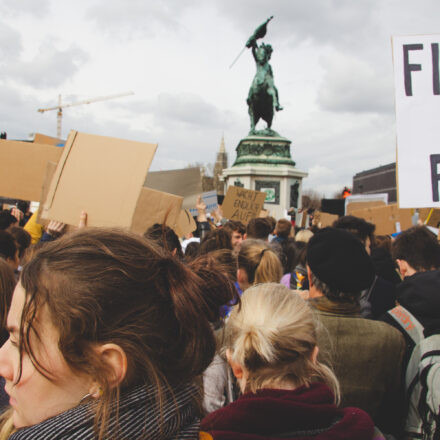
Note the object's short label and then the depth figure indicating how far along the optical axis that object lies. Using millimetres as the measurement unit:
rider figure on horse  16969
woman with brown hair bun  927
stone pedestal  15422
